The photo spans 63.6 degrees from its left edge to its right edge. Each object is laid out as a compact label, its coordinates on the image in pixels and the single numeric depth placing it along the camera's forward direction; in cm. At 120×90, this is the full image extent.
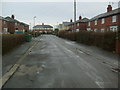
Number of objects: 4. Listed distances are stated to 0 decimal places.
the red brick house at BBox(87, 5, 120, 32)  2055
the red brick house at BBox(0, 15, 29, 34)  3213
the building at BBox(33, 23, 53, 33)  9098
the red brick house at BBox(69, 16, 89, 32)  3815
